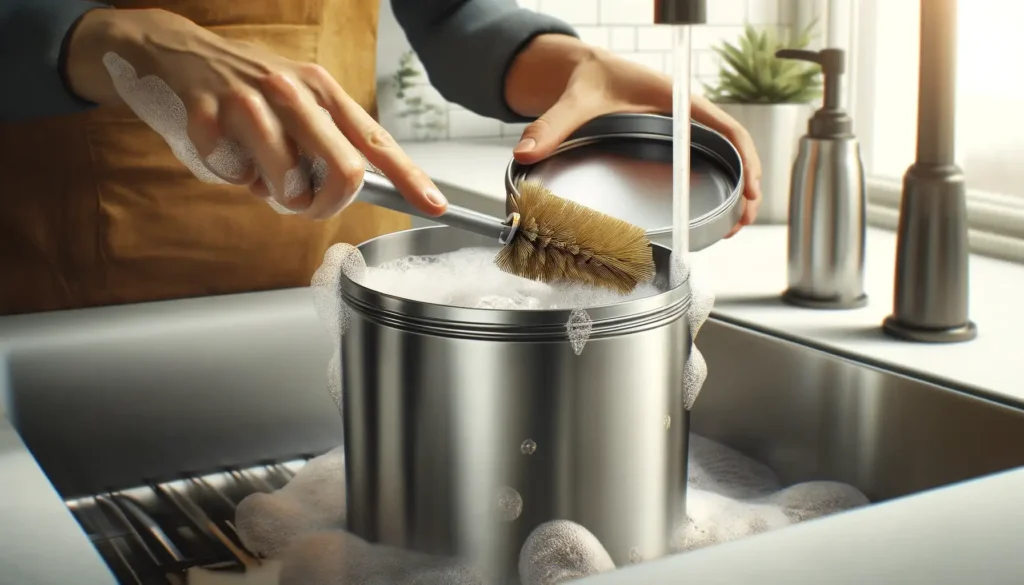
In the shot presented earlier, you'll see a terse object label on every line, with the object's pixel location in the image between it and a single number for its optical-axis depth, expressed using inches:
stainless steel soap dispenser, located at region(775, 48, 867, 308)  34.4
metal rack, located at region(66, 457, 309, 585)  25.6
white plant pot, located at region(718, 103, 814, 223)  52.3
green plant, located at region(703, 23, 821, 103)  53.5
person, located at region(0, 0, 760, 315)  26.7
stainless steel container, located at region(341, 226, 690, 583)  19.7
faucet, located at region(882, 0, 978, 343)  27.9
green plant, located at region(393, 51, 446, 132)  71.4
